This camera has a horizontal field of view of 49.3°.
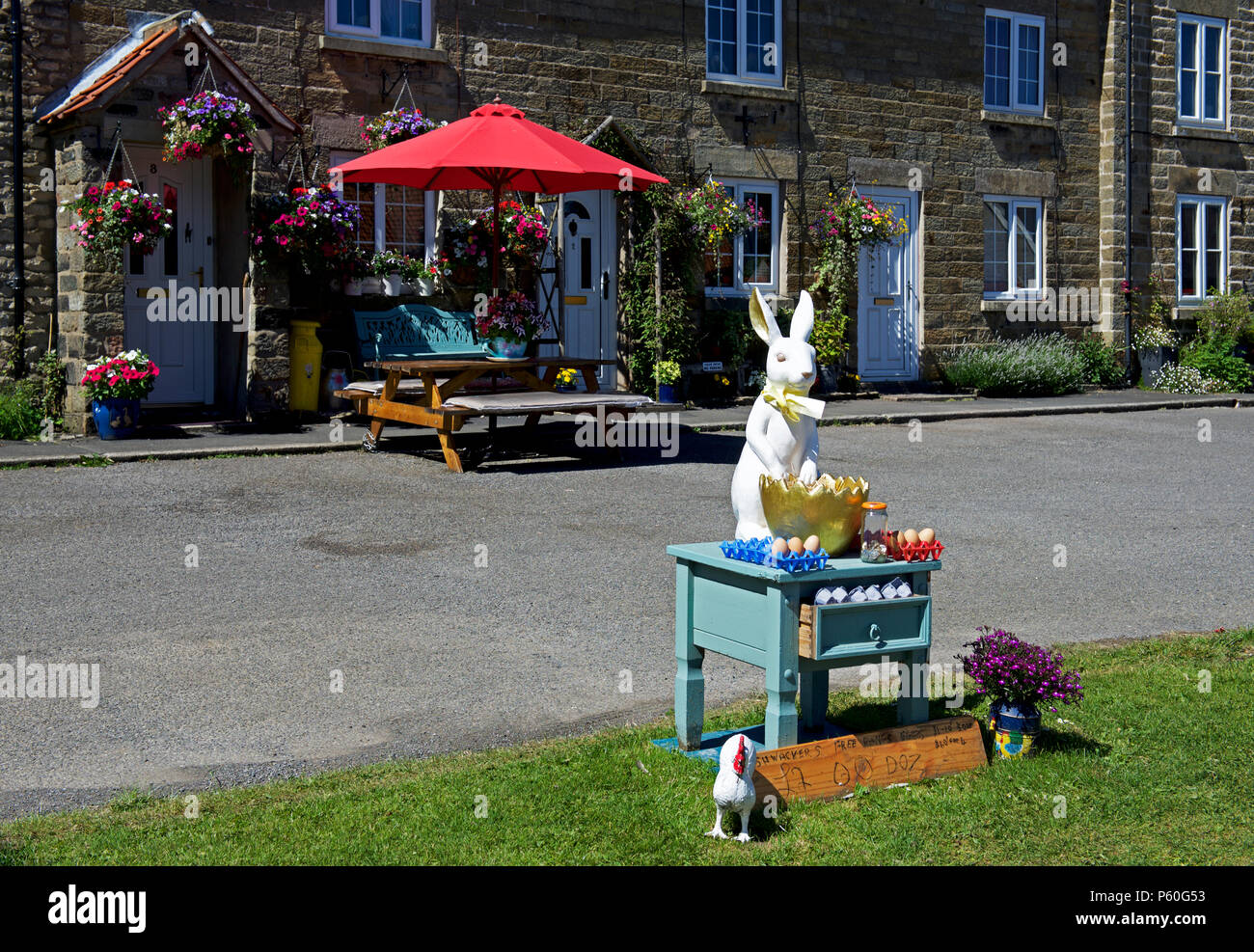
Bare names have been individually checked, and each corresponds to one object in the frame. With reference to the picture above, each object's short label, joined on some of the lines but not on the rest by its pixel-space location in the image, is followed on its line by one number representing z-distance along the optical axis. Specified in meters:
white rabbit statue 4.84
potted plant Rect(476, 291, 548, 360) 13.22
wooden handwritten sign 4.37
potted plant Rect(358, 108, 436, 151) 15.09
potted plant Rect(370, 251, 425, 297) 15.40
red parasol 11.75
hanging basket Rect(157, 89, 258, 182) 12.95
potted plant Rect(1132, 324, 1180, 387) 21.62
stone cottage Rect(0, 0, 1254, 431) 13.60
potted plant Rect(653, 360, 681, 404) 16.66
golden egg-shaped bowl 4.68
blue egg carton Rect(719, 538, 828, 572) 4.43
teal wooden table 4.45
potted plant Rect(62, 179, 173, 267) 12.57
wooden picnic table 11.90
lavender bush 19.45
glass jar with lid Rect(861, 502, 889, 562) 4.63
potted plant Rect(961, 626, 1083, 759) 4.70
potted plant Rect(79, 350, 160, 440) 12.73
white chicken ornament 4.05
